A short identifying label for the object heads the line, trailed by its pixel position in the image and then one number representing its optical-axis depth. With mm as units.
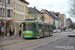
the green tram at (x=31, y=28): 25905
